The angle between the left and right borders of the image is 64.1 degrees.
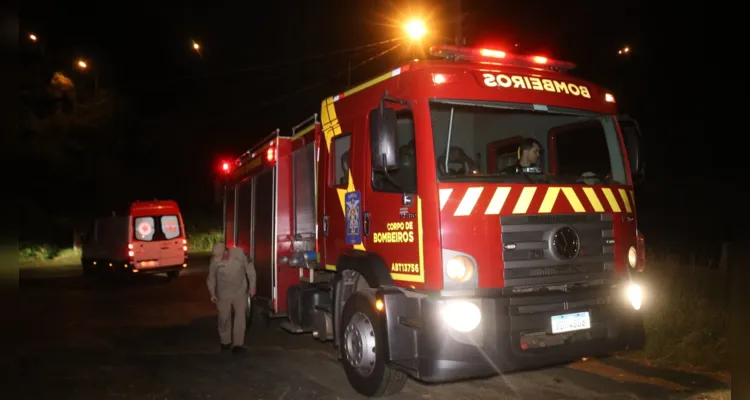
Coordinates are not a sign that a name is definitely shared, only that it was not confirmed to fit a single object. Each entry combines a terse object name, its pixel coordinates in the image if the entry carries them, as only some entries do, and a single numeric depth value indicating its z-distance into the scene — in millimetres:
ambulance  17531
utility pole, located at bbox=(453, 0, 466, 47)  10911
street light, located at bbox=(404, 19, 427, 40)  12000
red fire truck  4699
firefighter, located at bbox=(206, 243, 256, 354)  7812
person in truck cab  5375
